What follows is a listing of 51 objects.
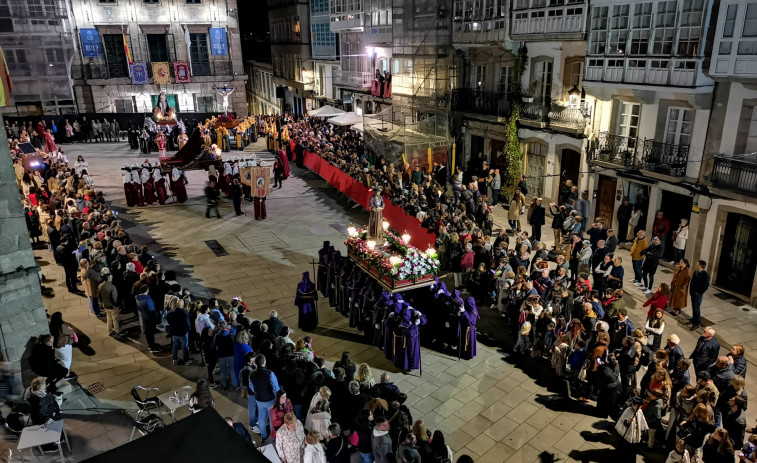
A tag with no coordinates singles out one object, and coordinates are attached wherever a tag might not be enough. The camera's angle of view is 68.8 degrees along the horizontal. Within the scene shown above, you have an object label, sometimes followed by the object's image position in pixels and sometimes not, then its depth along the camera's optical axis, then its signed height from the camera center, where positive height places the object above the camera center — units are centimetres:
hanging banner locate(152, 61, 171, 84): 3925 -104
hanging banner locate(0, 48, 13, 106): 972 -45
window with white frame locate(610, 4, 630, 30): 1655 +97
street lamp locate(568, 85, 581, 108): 1855 -150
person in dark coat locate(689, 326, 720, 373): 940 -492
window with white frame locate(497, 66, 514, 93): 2295 -111
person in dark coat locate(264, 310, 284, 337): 1050 -490
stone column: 954 -379
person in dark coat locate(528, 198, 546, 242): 1706 -482
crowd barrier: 1606 -506
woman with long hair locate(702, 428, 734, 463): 719 -500
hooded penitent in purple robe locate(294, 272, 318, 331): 1236 -539
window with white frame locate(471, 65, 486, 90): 2455 -104
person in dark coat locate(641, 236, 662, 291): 1386 -514
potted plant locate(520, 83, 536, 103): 2162 -159
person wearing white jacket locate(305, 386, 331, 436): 796 -497
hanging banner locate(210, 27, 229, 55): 4003 +105
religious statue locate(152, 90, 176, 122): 3325 -332
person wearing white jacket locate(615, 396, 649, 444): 840 -542
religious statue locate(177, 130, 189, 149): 3092 -440
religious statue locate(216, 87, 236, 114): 4122 -264
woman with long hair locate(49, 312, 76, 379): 1019 -502
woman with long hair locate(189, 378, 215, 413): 852 -503
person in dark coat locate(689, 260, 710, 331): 1235 -517
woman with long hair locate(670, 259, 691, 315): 1284 -530
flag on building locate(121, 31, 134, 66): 3709 +41
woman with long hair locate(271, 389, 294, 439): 816 -502
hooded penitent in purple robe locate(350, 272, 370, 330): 1242 -523
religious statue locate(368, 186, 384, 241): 1305 -375
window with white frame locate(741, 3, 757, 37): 1310 +63
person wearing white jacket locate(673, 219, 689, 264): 1532 -495
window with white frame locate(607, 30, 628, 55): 1662 +26
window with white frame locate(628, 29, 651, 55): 1605 +24
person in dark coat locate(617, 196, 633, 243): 1728 -504
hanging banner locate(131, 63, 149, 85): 3838 -106
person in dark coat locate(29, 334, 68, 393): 970 -502
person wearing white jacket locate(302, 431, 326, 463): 720 -495
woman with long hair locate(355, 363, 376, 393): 870 -492
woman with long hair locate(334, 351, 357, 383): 895 -488
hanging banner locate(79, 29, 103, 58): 3678 +95
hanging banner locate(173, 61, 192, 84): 3956 -106
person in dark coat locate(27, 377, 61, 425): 847 -508
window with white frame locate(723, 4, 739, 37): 1356 +69
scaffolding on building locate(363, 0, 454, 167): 2527 -167
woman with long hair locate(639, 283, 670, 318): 1093 -480
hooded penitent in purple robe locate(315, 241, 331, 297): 1381 -524
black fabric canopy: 406 -280
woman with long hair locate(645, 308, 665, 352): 1024 -496
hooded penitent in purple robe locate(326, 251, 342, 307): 1341 -522
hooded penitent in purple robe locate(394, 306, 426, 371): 1069 -541
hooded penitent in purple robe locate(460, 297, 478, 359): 1114 -534
